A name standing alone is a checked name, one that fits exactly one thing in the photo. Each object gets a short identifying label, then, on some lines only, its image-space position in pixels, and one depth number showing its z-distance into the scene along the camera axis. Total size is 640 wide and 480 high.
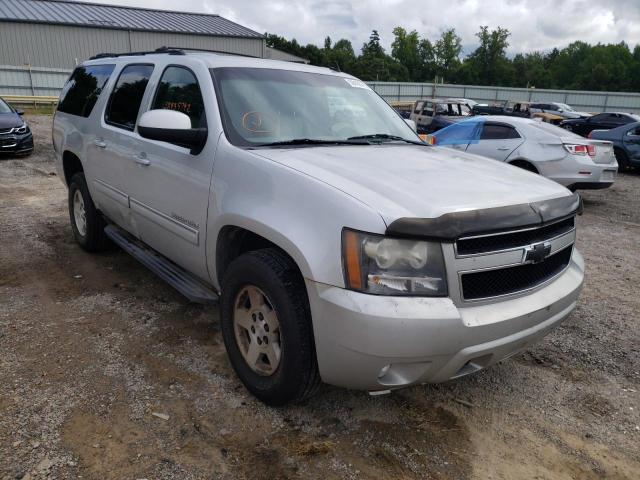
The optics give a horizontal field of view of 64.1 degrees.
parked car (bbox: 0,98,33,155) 11.74
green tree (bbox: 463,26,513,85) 87.56
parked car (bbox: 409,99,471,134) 20.14
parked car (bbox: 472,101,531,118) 21.77
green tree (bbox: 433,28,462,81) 95.44
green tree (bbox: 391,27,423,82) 97.31
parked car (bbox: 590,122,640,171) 13.38
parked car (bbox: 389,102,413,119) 28.30
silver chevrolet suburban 2.23
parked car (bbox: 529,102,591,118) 28.33
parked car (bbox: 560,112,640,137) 19.70
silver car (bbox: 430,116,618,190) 9.00
